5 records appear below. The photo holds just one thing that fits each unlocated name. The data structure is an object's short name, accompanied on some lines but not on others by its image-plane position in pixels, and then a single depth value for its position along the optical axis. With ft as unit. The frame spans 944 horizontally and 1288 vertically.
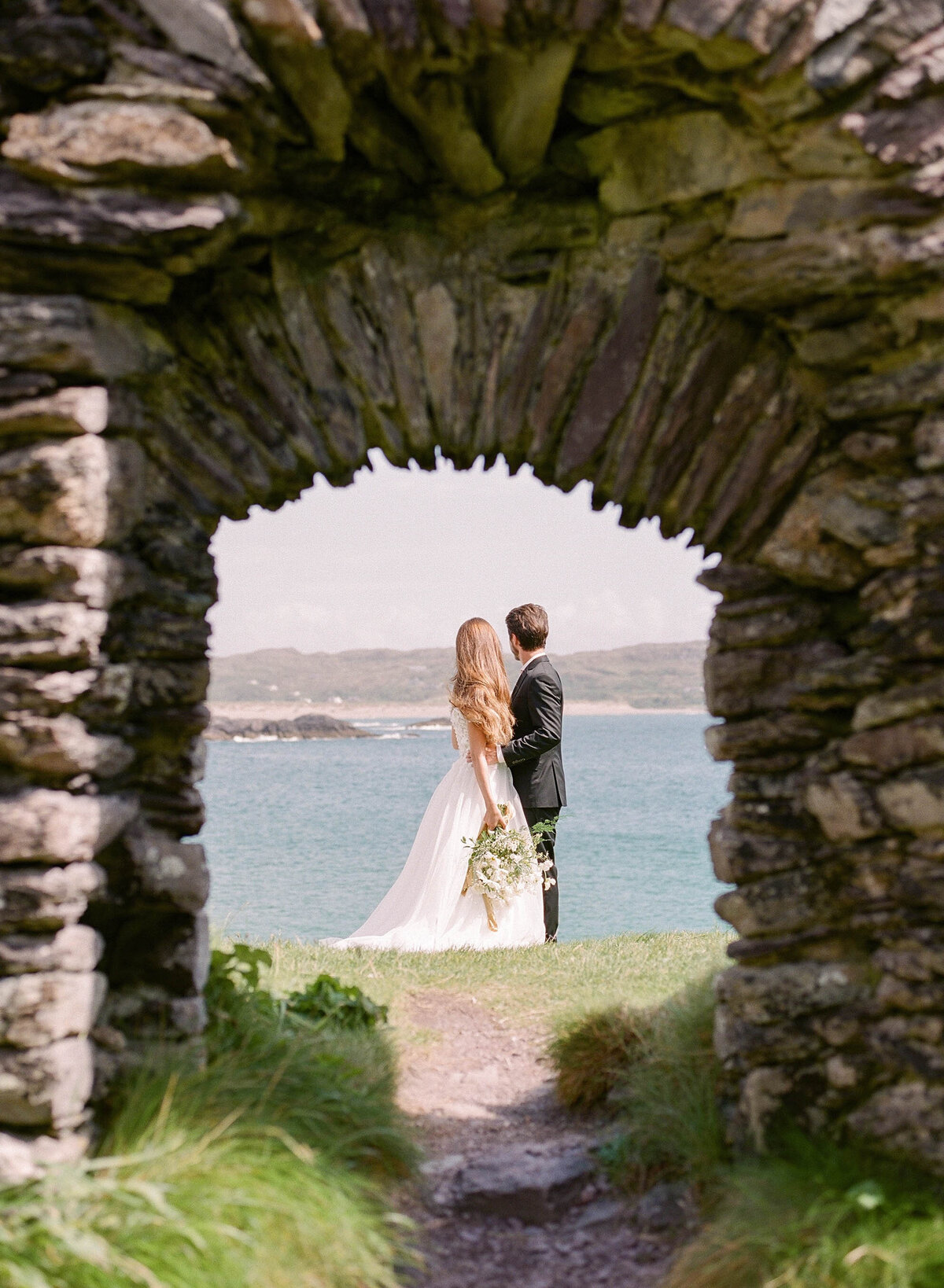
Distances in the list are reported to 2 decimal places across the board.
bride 20.52
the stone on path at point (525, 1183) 10.56
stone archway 8.42
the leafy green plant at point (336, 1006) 12.84
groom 20.53
